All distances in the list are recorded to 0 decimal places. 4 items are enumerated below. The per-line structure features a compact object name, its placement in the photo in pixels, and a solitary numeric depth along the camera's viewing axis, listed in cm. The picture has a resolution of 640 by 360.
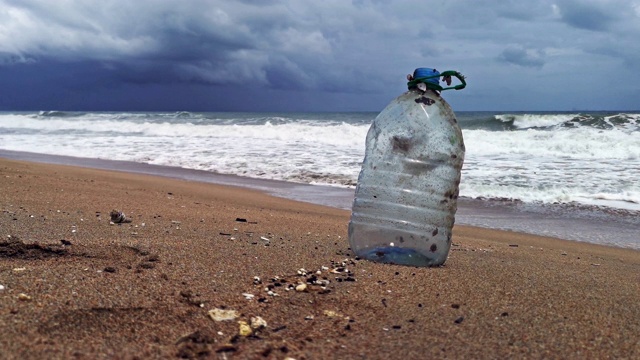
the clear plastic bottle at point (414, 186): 97
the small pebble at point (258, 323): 61
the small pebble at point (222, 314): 62
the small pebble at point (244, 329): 59
